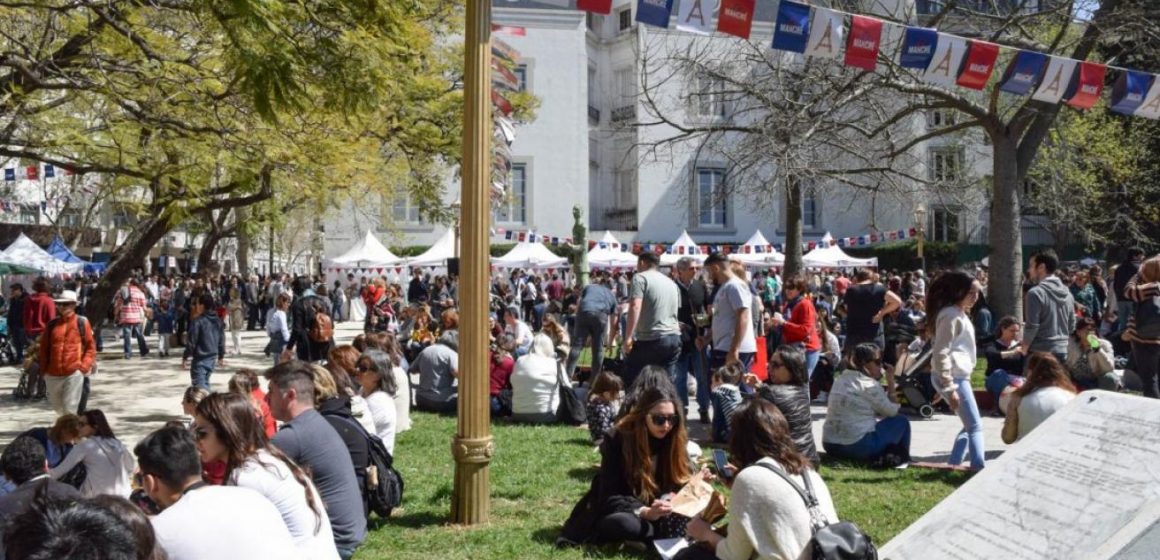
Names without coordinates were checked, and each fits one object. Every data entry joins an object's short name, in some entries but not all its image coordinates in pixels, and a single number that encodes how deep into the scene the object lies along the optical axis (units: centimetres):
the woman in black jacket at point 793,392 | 693
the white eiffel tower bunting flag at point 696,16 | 844
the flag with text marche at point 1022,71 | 950
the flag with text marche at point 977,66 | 933
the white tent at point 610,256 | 2997
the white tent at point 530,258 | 2906
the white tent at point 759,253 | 2981
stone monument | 316
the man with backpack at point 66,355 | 1039
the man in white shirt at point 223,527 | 311
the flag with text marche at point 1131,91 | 952
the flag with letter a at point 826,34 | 902
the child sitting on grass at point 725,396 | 851
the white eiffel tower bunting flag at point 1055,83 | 957
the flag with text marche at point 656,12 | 823
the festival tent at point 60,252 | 2817
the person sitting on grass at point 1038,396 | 660
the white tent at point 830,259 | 2959
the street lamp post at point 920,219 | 2514
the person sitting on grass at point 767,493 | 390
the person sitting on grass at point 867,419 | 820
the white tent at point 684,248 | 2945
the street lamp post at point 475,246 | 613
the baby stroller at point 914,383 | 1045
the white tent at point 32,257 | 2555
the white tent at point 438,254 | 2786
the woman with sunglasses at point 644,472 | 557
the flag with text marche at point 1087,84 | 948
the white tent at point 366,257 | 2873
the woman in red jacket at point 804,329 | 1095
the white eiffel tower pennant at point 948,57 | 938
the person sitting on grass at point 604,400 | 851
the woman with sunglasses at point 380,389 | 768
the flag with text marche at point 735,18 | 852
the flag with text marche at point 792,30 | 899
